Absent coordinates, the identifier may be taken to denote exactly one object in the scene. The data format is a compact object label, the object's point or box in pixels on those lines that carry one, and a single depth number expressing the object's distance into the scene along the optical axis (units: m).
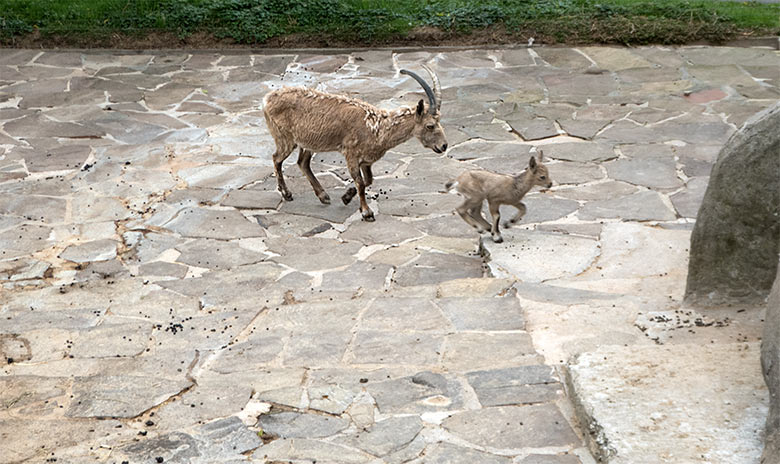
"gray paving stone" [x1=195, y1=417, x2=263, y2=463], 5.10
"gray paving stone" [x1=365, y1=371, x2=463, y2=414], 5.50
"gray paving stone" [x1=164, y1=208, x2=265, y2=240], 9.14
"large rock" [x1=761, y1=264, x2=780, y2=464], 4.23
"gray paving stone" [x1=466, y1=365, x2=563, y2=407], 5.49
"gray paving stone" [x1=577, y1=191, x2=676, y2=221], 9.04
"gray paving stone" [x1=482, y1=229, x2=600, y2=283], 7.77
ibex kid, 8.37
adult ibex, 9.16
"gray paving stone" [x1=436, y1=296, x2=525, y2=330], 6.60
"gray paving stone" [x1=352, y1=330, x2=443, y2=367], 6.18
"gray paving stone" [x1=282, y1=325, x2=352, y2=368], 6.30
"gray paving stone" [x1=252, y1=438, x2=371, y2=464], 4.96
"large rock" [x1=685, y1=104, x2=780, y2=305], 6.14
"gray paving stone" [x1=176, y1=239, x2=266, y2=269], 8.52
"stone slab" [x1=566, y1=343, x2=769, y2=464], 4.55
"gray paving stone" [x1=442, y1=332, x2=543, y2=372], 6.00
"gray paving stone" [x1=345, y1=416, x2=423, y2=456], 5.08
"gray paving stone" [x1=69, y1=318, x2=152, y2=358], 6.70
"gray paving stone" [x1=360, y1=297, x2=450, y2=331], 6.72
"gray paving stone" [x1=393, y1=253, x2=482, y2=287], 7.96
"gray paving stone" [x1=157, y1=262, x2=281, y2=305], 7.82
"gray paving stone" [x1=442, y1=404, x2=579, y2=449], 5.03
